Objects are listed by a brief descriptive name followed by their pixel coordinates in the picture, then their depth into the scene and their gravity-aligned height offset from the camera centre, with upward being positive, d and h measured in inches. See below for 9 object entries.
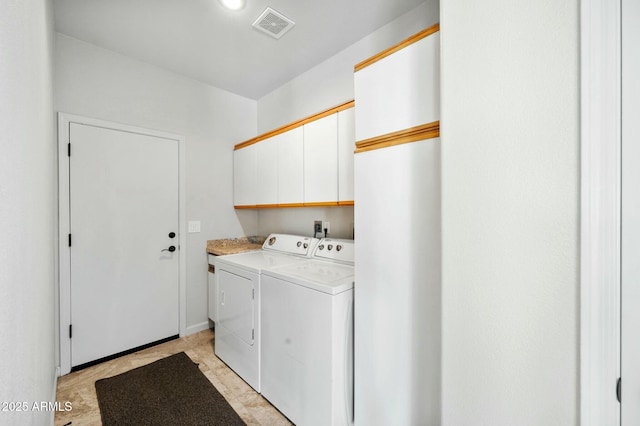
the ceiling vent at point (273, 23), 76.8 +59.6
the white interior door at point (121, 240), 87.9 -10.8
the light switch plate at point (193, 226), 112.7 -6.6
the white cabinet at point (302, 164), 79.2 +17.7
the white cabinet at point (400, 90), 44.6 +23.3
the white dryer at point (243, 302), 75.1 -29.0
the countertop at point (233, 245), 107.7 -16.0
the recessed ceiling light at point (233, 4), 71.1 +58.8
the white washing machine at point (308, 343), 56.7 -31.9
